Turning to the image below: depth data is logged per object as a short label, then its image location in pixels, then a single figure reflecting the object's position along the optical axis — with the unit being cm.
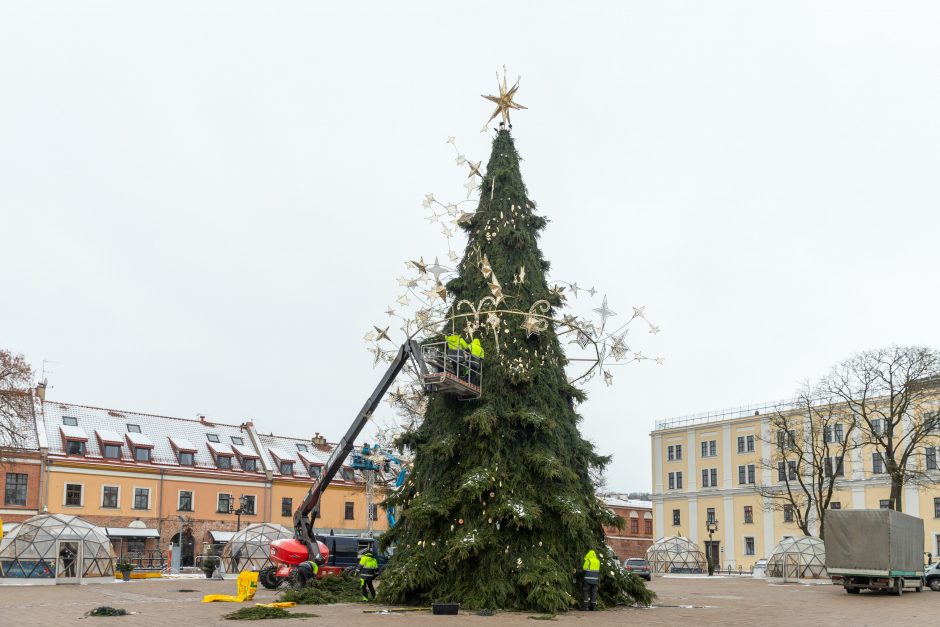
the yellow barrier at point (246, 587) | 2370
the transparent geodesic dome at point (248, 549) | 4316
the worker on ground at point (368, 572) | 2215
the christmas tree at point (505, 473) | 2056
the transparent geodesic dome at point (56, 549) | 3425
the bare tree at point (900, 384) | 4284
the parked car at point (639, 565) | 5037
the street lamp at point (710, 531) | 5954
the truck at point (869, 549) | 2895
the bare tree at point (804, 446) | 4931
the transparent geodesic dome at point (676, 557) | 6356
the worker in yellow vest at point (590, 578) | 2055
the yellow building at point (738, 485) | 6106
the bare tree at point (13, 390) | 3588
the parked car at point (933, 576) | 3538
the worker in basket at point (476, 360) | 2203
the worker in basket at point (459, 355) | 2156
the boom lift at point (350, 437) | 2139
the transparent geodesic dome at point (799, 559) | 4611
